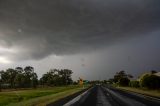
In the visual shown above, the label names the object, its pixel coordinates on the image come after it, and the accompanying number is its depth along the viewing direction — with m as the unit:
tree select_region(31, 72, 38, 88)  76.75
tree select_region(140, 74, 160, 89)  24.12
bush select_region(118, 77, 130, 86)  53.56
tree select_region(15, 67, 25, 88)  77.17
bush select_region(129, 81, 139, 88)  35.38
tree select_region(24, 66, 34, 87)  78.14
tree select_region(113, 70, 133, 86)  53.59
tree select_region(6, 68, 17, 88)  85.17
